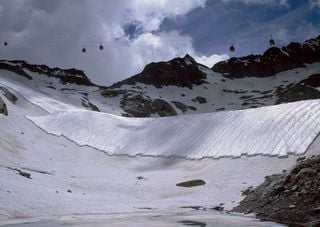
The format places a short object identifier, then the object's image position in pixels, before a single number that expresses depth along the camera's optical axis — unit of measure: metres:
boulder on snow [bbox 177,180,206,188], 36.38
